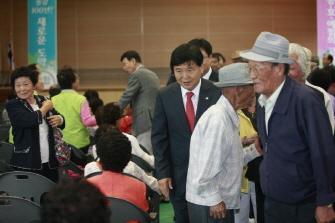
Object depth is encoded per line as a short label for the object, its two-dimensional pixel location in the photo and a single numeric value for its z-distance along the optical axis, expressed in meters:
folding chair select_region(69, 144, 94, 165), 5.27
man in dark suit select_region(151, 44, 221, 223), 3.24
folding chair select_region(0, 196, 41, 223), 2.73
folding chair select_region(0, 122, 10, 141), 6.14
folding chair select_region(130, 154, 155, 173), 4.45
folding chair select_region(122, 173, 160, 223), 3.78
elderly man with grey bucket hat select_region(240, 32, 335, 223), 2.32
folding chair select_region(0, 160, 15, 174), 4.02
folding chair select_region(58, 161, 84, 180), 4.54
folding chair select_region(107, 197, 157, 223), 2.73
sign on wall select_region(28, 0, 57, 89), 8.85
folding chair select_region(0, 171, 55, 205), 3.32
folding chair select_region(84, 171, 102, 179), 3.13
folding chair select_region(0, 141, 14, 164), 4.76
